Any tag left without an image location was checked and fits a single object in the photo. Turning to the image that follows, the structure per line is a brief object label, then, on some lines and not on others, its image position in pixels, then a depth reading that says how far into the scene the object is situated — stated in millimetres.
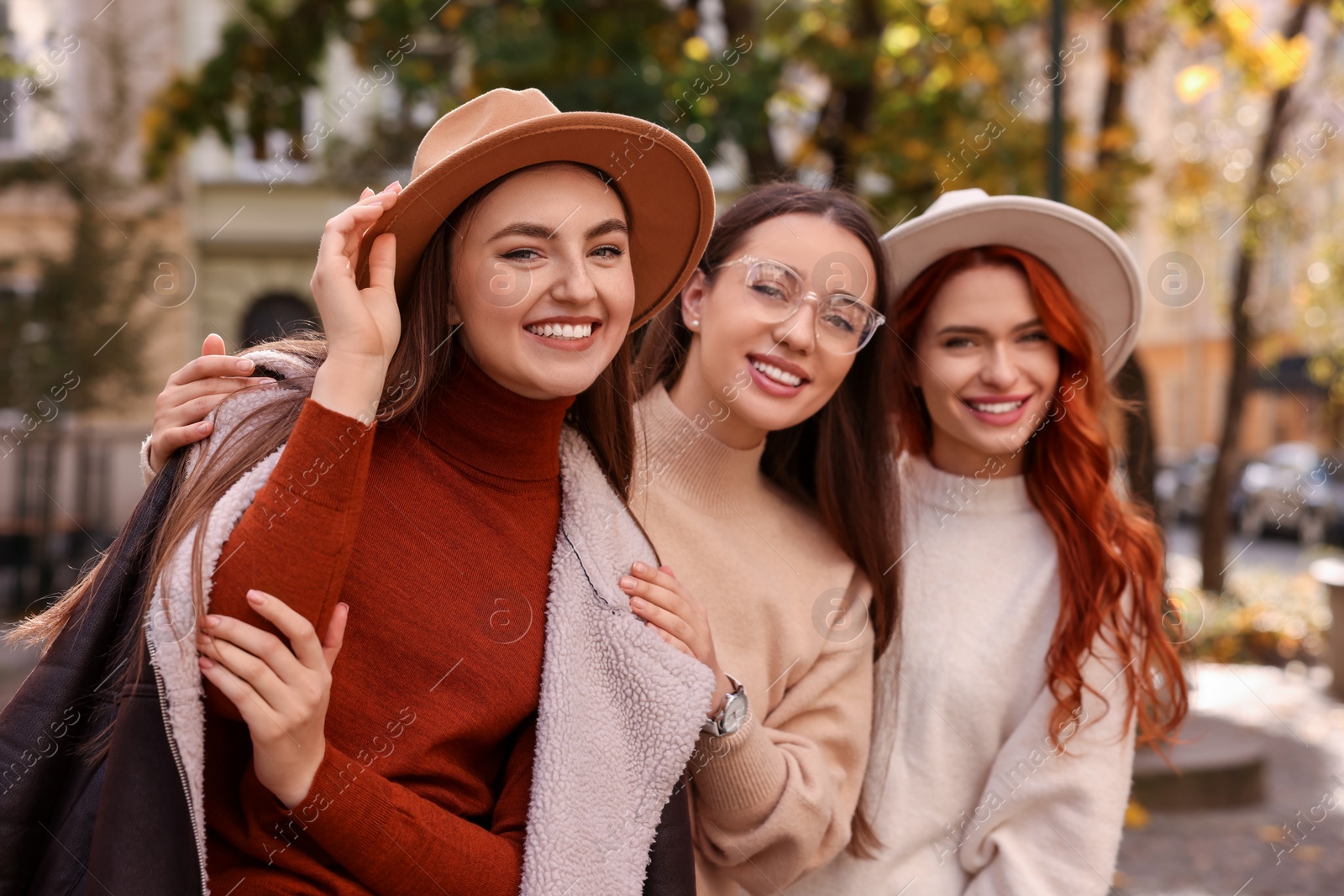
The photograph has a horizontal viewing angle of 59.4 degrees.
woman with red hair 2318
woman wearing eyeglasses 2209
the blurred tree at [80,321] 9922
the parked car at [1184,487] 21297
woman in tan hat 1526
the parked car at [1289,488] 17219
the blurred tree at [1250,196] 6863
